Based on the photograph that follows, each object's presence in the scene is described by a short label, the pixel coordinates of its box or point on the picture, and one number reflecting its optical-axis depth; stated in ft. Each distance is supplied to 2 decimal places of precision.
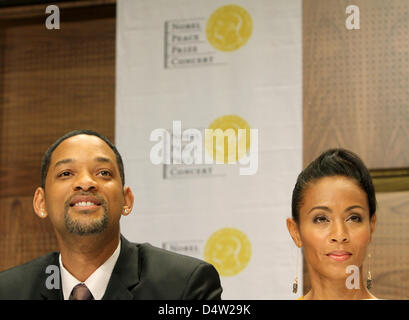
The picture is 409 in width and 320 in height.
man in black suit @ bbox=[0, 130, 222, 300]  10.46
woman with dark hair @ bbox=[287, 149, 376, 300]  10.23
